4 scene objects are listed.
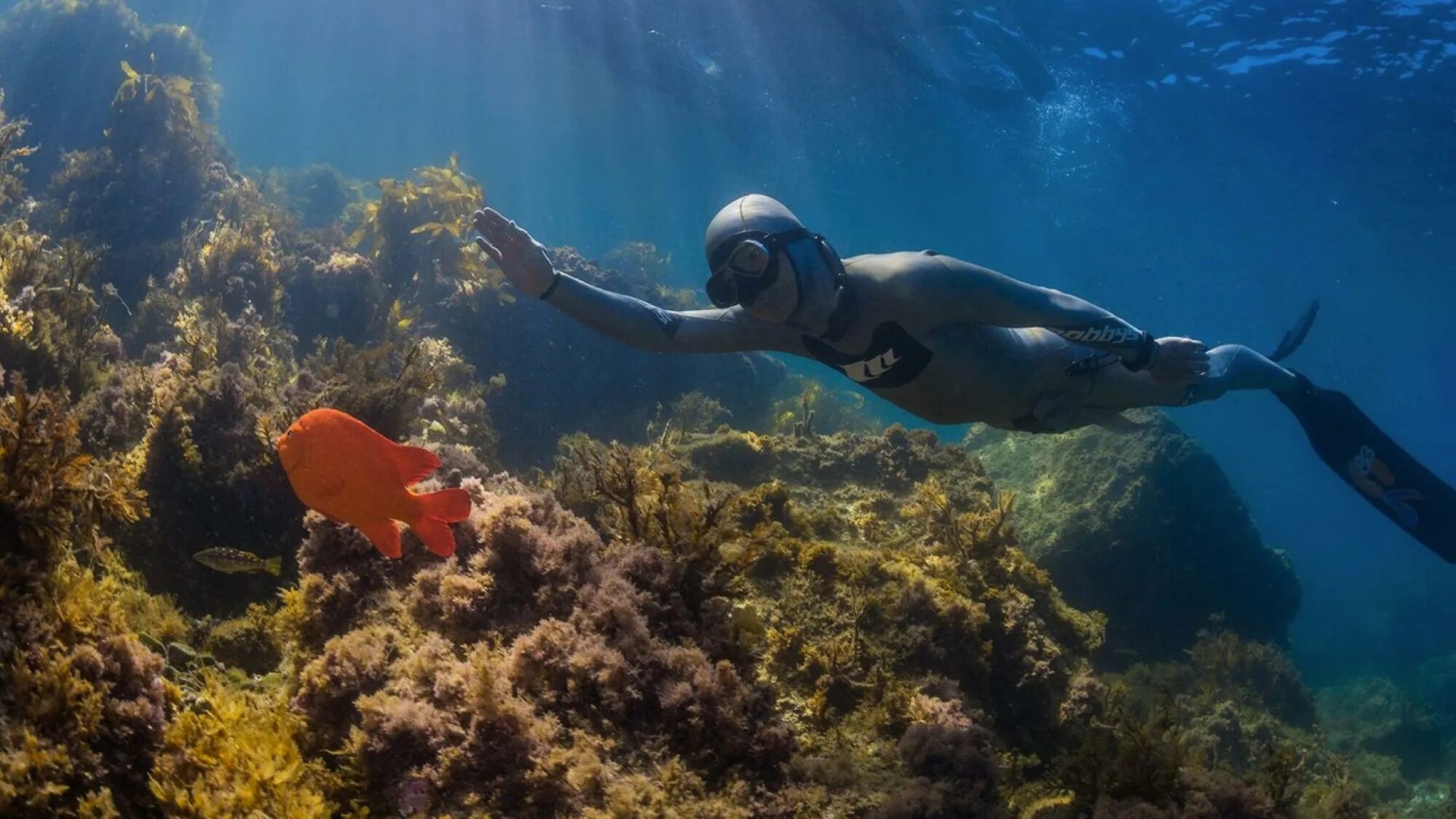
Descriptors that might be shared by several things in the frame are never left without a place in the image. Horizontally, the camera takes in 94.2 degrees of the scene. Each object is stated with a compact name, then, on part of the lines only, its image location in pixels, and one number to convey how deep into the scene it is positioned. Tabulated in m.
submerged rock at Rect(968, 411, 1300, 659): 11.06
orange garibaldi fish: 2.78
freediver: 4.01
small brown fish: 3.71
